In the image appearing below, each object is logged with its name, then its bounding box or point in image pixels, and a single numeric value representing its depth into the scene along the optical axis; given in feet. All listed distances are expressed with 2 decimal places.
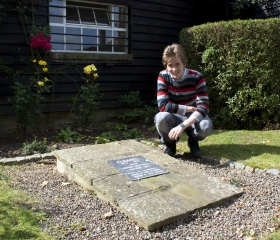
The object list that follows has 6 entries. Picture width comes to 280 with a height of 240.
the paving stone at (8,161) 13.70
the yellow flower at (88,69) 18.31
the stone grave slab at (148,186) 8.84
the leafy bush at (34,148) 15.14
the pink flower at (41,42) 18.95
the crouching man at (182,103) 12.82
